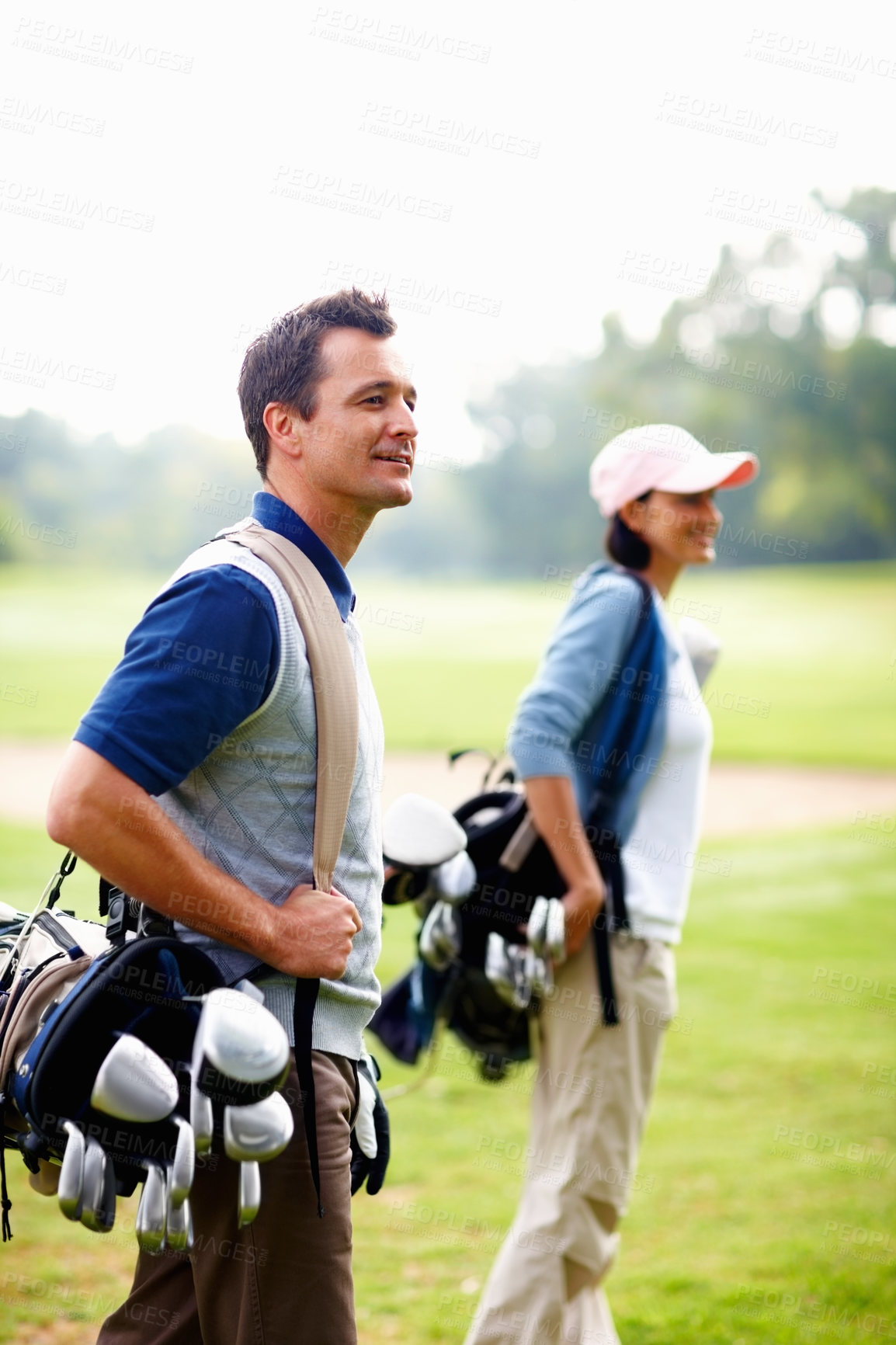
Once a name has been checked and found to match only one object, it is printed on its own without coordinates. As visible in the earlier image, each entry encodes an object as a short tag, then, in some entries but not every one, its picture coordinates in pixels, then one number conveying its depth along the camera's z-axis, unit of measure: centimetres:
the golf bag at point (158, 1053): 364
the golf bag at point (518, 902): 449
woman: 444
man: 370
